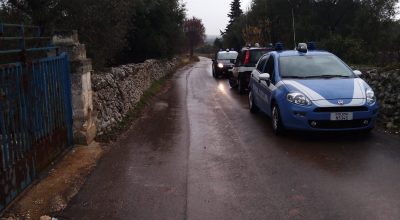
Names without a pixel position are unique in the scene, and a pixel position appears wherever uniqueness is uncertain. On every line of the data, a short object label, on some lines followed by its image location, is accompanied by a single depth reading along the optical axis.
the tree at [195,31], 94.19
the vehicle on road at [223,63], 26.31
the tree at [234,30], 61.02
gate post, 7.91
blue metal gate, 5.27
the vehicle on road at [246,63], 16.88
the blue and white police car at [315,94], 7.93
